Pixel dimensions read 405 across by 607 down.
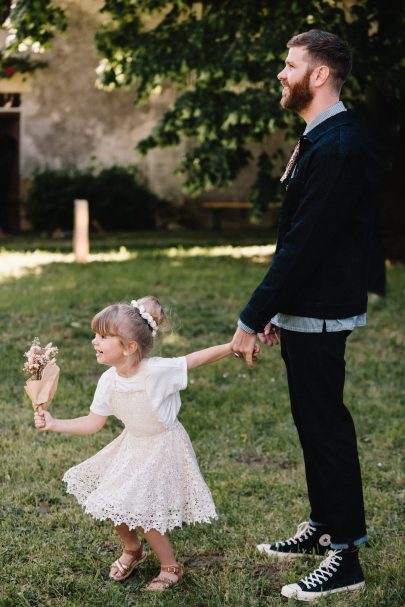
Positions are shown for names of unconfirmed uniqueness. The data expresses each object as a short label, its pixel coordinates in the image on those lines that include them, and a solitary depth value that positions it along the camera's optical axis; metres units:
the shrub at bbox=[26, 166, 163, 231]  18.47
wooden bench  19.69
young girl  3.41
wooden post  12.95
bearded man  3.20
